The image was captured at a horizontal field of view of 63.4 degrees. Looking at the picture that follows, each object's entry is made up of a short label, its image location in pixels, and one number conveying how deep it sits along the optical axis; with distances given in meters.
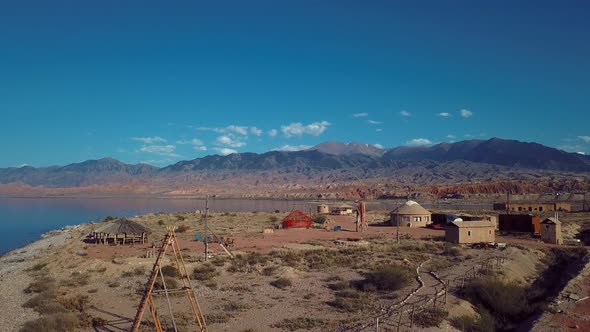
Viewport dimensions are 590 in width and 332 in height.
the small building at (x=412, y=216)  45.97
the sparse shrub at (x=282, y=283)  19.37
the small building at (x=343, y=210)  63.88
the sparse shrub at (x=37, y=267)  22.82
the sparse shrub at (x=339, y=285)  18.97
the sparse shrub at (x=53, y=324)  13.16
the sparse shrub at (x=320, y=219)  50.41
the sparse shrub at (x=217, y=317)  14.62
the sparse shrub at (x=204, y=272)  20.61
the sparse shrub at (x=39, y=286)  18.39
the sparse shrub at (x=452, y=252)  27.72
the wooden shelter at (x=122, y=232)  32.47
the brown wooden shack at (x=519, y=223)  39.22
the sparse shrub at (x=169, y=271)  20.98
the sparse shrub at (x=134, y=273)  21.39
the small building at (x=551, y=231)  33.84
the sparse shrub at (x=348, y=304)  16.05
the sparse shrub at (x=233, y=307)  16.06
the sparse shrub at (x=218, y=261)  23.39
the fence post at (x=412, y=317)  13.92
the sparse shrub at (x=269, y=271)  21.55
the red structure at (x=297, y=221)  44.38
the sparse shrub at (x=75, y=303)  15.79
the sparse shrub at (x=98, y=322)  14.27
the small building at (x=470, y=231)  32.81
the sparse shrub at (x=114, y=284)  19.46
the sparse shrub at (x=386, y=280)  18.73
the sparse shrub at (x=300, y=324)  14.19
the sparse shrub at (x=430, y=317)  13.99
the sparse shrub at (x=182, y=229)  41.14
